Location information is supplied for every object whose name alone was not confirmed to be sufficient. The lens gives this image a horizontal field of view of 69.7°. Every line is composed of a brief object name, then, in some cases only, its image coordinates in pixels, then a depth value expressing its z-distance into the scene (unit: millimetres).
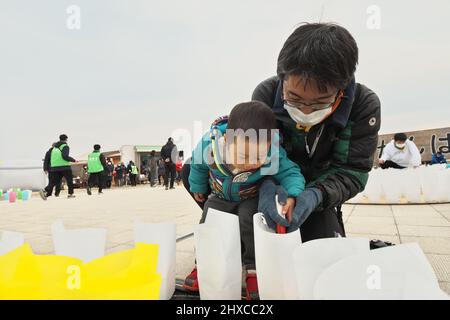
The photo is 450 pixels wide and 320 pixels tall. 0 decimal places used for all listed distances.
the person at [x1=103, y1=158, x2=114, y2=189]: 12967
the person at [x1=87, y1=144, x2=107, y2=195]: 7367
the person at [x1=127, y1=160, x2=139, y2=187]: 13938
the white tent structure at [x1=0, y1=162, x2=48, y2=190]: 7223
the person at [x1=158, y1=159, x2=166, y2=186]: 12045
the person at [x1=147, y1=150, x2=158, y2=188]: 11991
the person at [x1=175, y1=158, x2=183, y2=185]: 9742
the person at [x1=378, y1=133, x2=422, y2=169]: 4465
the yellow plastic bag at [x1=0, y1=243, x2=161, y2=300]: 508
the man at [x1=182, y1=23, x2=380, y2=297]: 887
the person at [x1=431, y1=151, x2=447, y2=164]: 8466
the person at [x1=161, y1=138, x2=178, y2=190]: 8008
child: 989
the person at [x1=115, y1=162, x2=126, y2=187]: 14741
